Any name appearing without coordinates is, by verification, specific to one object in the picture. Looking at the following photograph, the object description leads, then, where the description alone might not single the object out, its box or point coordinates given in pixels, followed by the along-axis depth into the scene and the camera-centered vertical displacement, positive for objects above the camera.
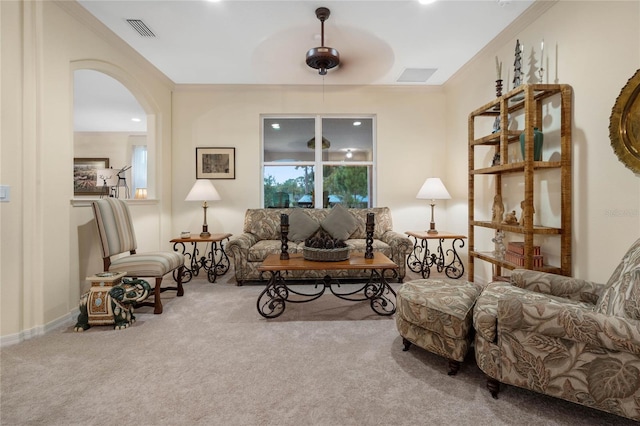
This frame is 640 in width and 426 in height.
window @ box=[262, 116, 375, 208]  4.87 +0.81
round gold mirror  1.92 +0.56
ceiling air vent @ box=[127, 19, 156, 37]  3.01 +1.91
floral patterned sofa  3.73 -0.39
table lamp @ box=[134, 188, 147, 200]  4.87 +0.28
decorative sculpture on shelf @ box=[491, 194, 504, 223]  3.03 +0.00
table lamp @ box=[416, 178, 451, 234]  4.12 +0.27
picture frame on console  6.95 +0.89
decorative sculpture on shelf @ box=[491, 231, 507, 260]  2.93 -0.36
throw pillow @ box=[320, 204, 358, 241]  4.13 -0.18
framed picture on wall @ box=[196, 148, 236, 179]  4.69 +0.75
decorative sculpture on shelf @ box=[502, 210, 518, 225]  2.80 -0.08
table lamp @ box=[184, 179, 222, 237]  4.16 +0.25
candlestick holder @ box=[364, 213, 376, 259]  2.86 -0.23
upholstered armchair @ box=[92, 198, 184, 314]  2.82 -0.43
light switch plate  2.19 +0.13
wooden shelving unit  2.42 +0.42
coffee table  2.58 -0.48
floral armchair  1.29 -0.63
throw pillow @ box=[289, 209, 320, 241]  4.09 -0.21
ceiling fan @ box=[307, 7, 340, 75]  2.85 +1.56
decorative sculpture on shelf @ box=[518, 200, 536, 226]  2.42 +0.00
